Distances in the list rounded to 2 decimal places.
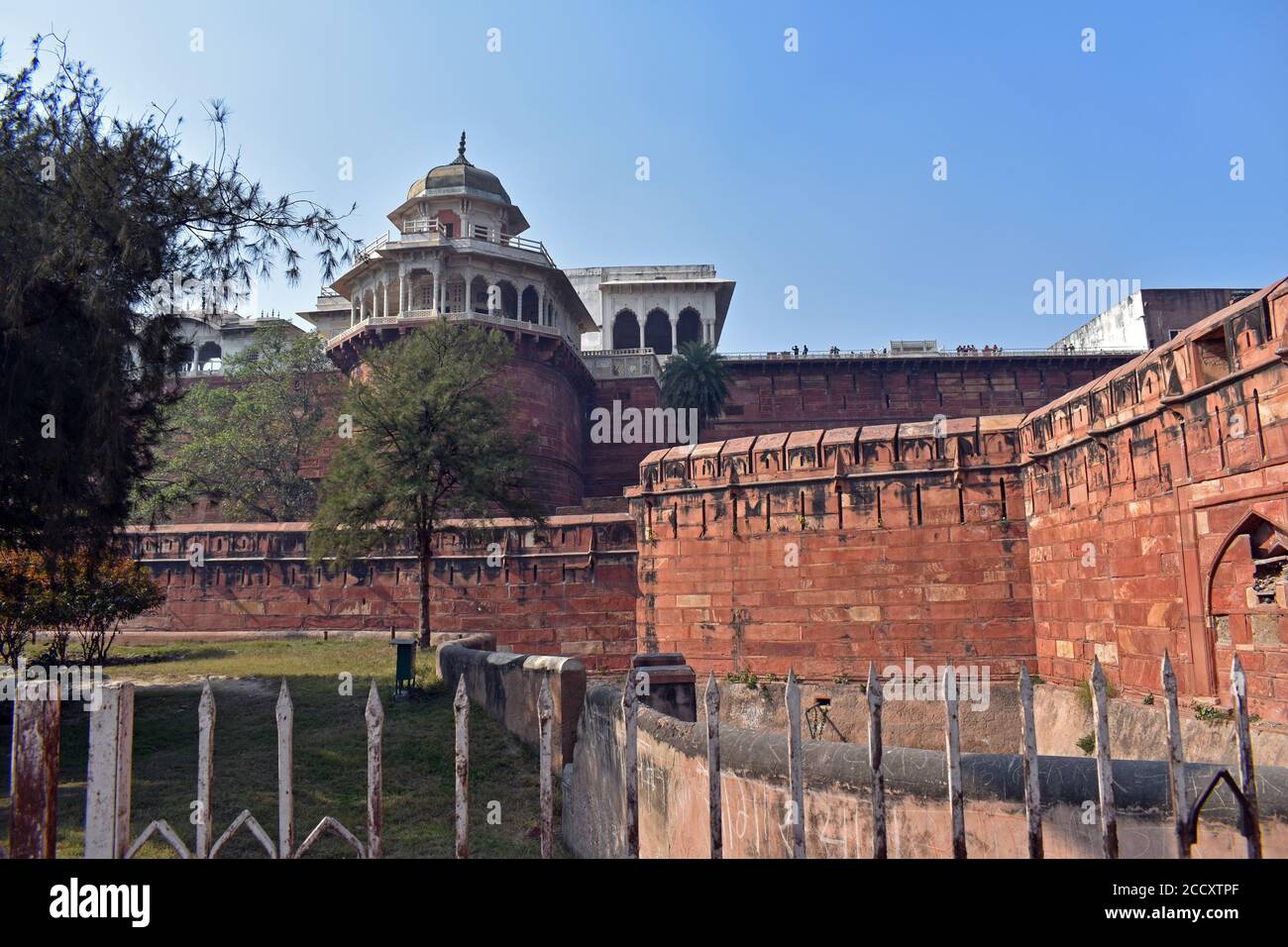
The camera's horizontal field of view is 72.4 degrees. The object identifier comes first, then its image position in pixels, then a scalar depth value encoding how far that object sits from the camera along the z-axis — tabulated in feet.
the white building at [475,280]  99.81
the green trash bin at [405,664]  39.65
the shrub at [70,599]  37.76
